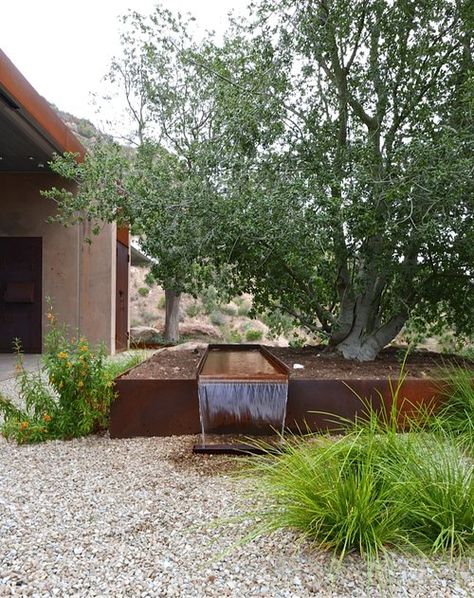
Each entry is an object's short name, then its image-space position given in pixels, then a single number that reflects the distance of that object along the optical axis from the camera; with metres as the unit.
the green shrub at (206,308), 18.53
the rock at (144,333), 13.85
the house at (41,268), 9.14
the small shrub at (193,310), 19.67
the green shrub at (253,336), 15.30
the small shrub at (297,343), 5.81
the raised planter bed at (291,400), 3.34
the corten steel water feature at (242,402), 3.07
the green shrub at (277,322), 5.45
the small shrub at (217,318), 19.69
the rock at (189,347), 5.95
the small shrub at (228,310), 20.48
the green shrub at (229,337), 15.31
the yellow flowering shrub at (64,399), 3.24
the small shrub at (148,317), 19.41
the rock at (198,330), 15.82
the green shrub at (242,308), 20.01
